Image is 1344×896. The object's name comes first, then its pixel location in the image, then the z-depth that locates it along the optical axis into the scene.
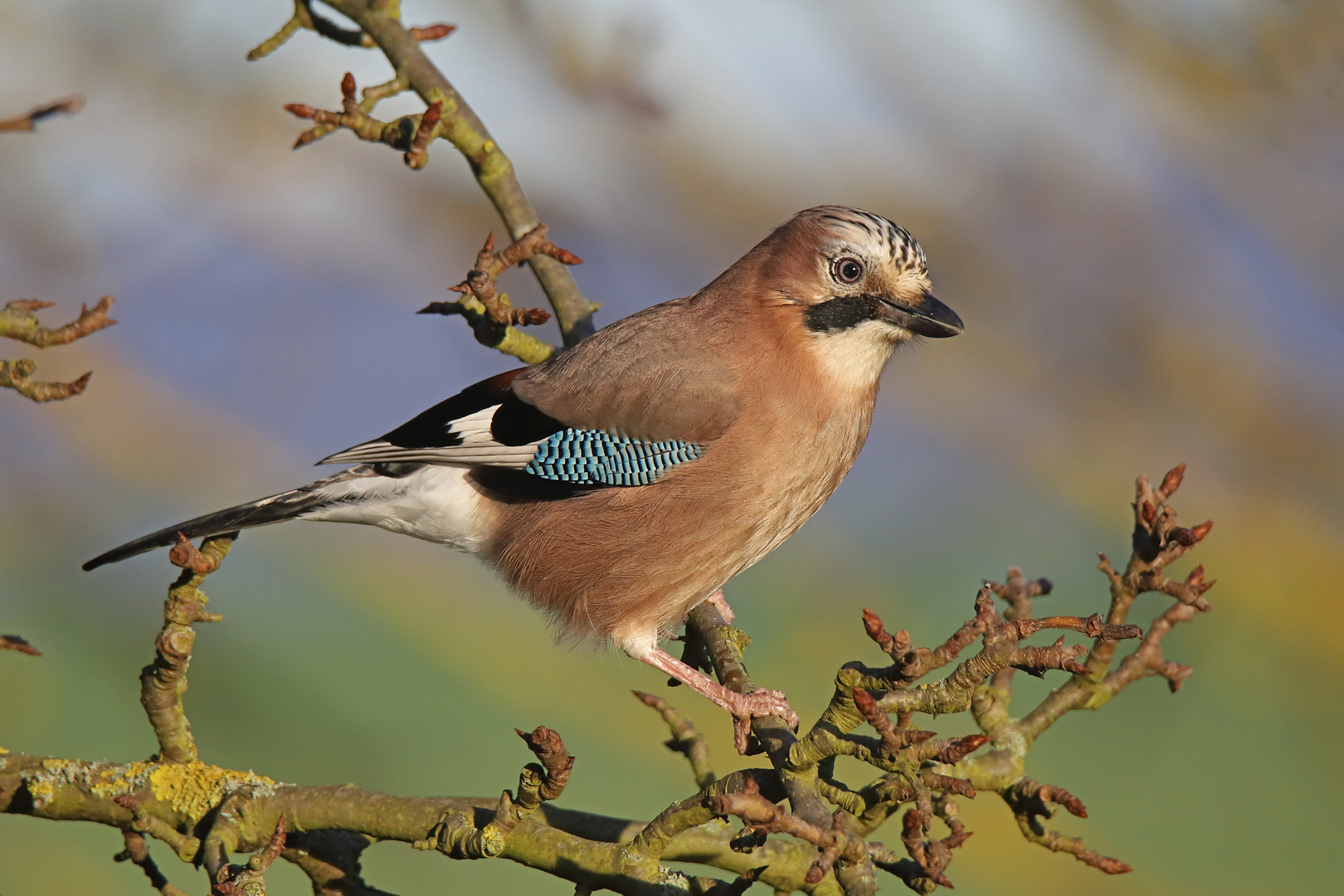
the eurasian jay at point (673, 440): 7.66
